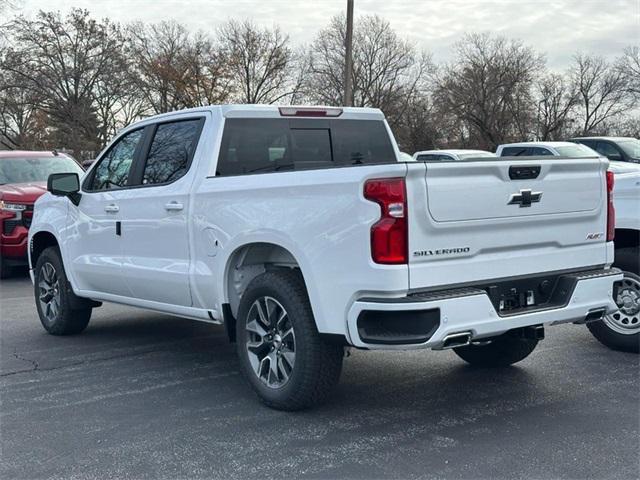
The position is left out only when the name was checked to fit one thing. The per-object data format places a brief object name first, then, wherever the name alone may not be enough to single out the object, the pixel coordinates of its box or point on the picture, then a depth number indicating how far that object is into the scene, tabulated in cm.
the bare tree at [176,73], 4369
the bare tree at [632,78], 5516
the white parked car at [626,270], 595
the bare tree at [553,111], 5278
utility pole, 2055
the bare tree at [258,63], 4766
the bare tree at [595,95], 5625
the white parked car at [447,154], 1662
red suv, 1103
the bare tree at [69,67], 3906
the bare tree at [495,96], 5166
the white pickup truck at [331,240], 389
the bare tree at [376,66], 5059
